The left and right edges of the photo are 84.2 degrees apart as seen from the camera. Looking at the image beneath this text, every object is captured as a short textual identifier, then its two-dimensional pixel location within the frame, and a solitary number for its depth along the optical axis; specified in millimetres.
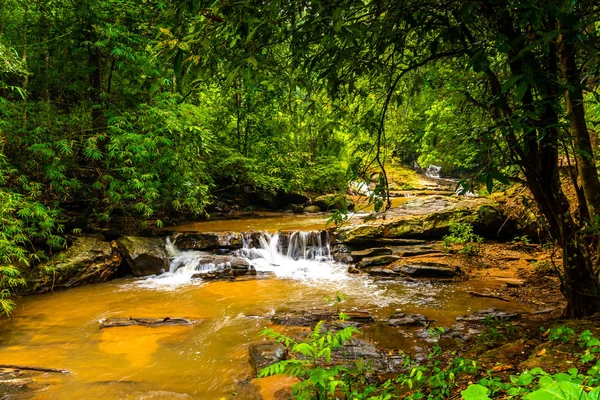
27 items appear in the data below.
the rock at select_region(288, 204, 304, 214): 17875
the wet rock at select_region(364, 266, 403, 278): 8336
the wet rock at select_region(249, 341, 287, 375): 4037
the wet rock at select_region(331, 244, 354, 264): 10094
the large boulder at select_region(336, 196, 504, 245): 9922
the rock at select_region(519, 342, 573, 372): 2465
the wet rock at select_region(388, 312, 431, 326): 5238
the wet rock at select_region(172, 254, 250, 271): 9445
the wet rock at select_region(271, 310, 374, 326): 5445
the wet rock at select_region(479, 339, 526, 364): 3099
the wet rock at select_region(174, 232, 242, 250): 10516
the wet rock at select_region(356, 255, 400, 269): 9156
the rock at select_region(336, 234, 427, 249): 10234
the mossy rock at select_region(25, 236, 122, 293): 7535
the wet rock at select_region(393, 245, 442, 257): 9445
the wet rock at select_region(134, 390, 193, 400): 3680
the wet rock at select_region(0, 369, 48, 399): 3662
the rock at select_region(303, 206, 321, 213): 17992
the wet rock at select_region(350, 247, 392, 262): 9680
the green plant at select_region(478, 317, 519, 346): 3936
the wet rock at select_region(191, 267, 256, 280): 8797
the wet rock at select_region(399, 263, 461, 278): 7941
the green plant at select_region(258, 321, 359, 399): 2254
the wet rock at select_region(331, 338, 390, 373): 3911
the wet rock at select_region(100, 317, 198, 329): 5750
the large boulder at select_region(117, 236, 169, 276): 9023
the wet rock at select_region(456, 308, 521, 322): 5059
